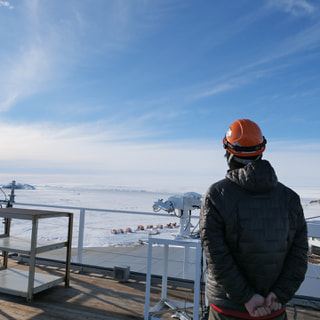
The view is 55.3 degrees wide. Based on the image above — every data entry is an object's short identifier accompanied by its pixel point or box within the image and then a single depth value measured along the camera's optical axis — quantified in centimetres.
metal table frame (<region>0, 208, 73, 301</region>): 300
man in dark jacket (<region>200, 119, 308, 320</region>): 118
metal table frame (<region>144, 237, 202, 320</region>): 238
